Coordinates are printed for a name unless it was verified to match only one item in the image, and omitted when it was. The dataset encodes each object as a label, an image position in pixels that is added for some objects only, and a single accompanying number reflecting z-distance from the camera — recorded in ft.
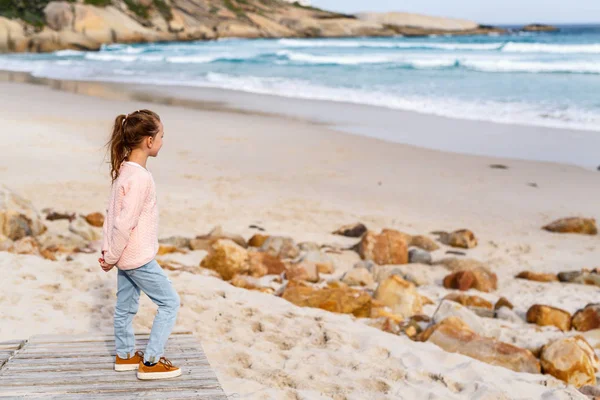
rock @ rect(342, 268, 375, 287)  22.70
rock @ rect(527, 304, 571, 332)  19.38
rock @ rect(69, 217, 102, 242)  25.00
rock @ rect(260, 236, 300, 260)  24.93
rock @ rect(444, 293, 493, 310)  20.99
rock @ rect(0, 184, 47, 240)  23.58
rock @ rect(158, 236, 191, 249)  25.29
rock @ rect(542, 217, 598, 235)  28.19
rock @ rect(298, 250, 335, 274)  23.89
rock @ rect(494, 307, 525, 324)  19.92
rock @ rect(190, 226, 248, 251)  24.98
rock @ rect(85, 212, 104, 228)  26.73
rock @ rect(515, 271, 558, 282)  23.25
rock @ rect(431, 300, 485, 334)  18.38
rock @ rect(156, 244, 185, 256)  24.31
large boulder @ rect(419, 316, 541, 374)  16.20
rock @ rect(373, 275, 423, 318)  20.04
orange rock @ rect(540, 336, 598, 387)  15.89
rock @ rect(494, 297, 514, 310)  20.75
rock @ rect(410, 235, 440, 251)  26.40
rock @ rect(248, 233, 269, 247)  25.98
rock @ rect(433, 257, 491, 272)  24.20
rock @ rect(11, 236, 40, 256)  21.76
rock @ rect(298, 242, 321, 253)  25.32
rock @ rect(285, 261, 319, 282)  22.50
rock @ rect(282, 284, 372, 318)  19.25
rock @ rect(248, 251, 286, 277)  22.94
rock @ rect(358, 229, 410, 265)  25.09
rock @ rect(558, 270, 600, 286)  22.85
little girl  11.06
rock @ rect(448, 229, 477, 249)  26.61
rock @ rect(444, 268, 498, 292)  22.58
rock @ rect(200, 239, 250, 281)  22.59
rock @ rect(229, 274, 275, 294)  20.98
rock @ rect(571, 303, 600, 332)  19.21
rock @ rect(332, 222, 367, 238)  27.58
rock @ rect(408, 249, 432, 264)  25.17
